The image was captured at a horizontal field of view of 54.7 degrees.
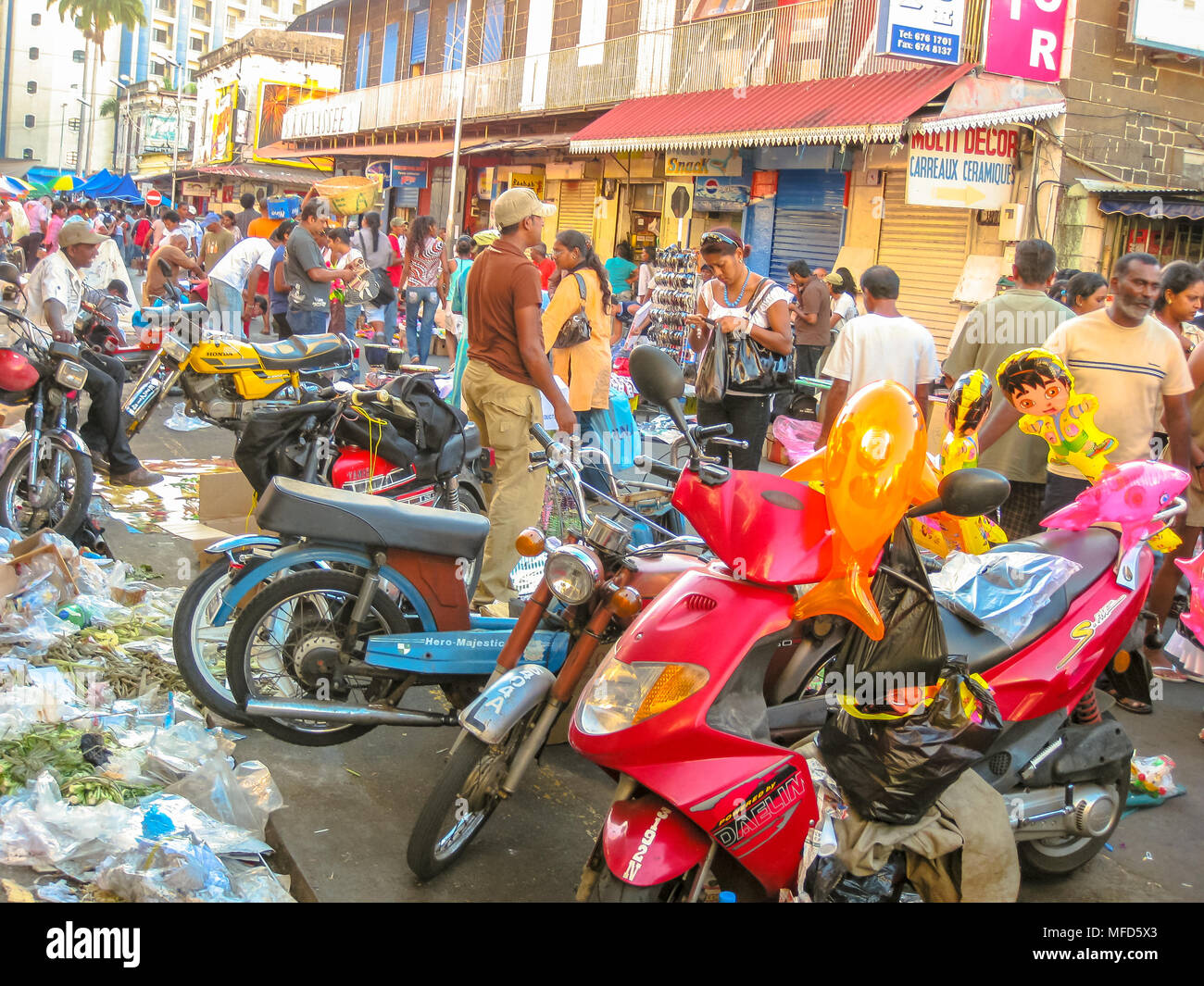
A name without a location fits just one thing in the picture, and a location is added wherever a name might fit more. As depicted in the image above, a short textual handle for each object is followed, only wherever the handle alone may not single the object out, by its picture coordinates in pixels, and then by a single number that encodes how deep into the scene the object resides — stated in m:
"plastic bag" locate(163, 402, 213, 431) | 9.52
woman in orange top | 6.89
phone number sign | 11.86
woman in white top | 6.04
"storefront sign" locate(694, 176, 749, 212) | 17.62
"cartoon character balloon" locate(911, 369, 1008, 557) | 4.46
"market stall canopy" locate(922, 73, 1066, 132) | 12.21
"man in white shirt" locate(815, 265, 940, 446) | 5.96
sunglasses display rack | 14.59
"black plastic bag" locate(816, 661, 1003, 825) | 2.76
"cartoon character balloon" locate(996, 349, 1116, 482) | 4.28
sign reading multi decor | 12.52
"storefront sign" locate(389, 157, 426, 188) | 29.59
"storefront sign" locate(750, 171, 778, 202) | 17.17
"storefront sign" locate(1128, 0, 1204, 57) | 12.40
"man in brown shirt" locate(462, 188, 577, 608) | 5.32
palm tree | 71.25
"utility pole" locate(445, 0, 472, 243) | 20.39
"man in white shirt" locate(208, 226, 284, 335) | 11.35
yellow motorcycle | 6.50
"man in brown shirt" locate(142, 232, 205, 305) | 12.79
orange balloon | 2.64
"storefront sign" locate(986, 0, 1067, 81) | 12.12
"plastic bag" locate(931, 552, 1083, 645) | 3.22
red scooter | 2.64
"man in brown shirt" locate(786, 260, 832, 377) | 11.41
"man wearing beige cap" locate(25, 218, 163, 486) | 6.95
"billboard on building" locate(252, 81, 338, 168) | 44.91
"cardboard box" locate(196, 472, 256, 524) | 6.43
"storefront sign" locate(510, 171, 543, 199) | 24.02
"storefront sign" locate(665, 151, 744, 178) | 17.59
